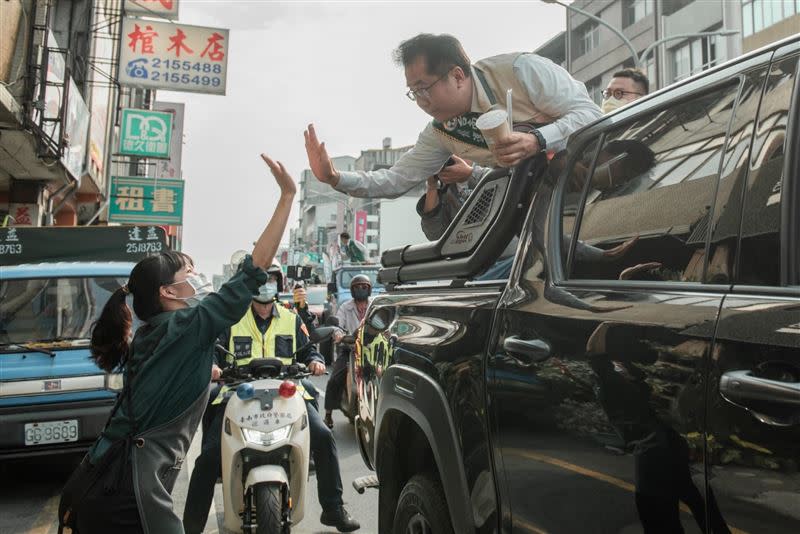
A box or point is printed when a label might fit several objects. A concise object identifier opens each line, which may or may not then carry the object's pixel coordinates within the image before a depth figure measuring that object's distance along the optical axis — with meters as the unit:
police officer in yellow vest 4.27
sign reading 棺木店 15.45
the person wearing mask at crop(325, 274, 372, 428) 8.76
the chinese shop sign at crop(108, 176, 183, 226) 20.14
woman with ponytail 2.39
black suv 1.26
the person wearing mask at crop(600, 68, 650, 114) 4.20
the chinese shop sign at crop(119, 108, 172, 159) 19.80
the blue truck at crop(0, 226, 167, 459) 5.39
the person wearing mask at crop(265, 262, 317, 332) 6.24
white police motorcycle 3.78
